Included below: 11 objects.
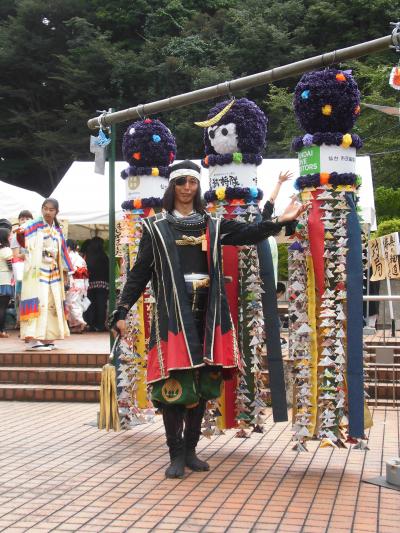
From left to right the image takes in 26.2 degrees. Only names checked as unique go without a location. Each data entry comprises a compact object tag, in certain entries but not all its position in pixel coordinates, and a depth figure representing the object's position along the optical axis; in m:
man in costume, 5.65
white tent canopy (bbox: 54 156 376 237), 13.70
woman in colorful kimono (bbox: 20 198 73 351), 10.37
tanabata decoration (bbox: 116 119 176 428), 7.48
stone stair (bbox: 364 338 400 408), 8.89
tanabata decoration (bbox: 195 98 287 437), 6.51
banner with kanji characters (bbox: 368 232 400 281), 10.98
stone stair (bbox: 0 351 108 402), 9.41
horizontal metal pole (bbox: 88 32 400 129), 5.56
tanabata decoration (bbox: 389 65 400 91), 5.29
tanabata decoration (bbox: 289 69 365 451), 5.82
